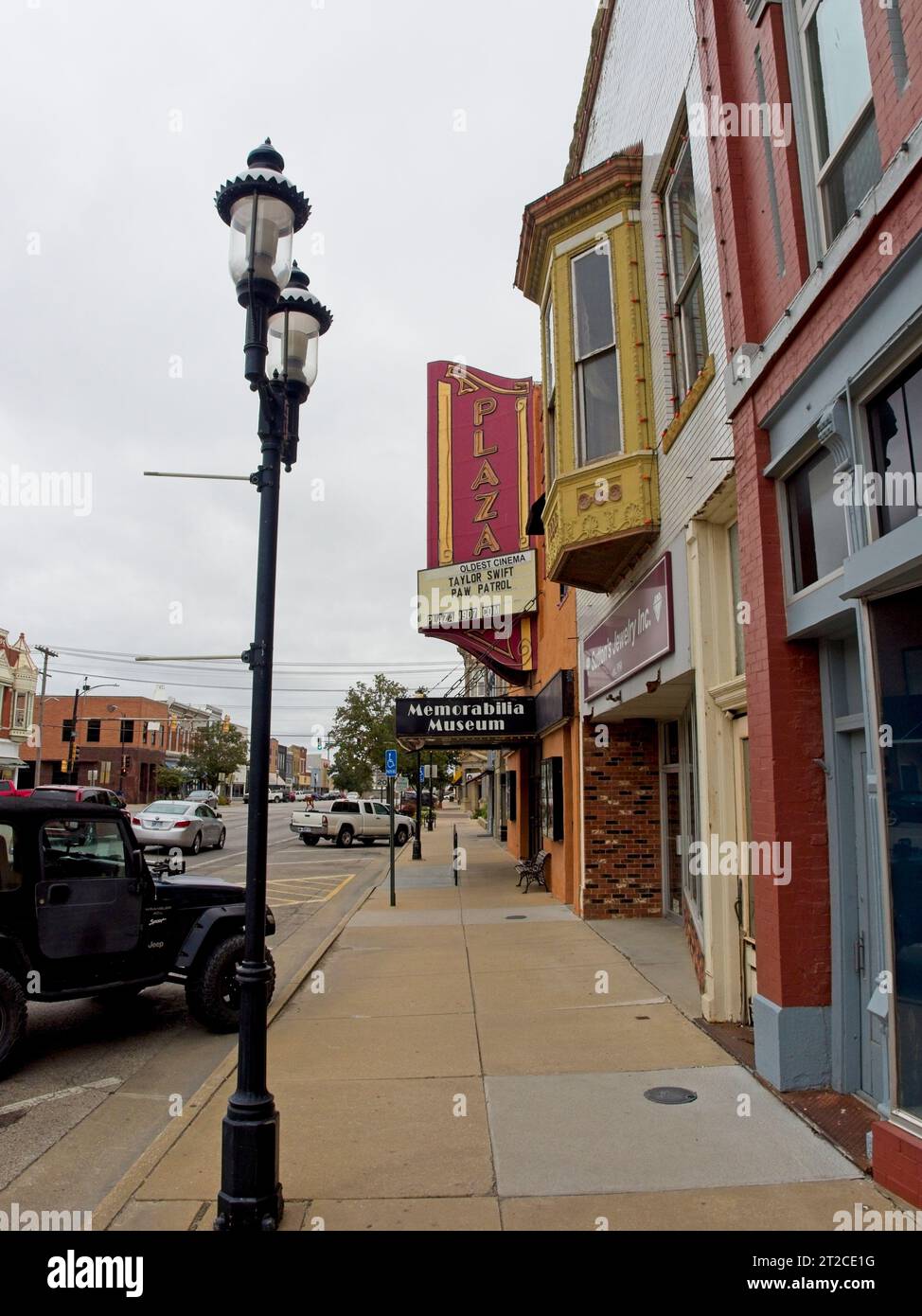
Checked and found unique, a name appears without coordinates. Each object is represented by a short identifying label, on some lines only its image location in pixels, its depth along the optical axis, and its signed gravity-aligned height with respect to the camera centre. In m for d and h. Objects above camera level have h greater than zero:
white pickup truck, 30.64 -1.21
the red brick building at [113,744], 67.62 +3.60
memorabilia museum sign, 15.96 +1.24
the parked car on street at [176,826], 24.11 -1.00
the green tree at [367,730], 41.59 +2.75
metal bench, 15.45 -1.38
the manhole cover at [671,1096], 5.18 -1.79
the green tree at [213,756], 73.06 +2.75
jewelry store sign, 8.01 +1.58
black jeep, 6.16 -0.98
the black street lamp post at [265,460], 3.79 +1.65
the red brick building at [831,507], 4.05 +1.52
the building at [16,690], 49.78 +5.65
